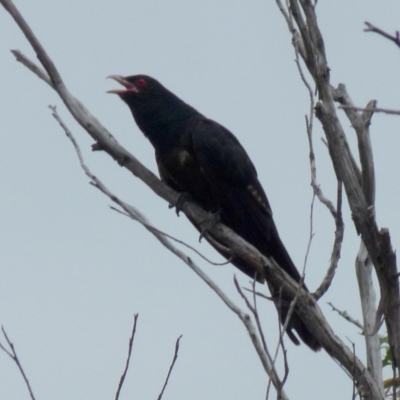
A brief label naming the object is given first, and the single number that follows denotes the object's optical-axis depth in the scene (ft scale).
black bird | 38.63
